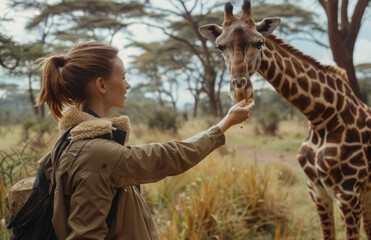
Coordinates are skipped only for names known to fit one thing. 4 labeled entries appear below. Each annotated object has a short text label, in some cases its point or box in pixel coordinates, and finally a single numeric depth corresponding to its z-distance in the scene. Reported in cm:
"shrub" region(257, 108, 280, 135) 1196
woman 113
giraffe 204
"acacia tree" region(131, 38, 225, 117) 1556
